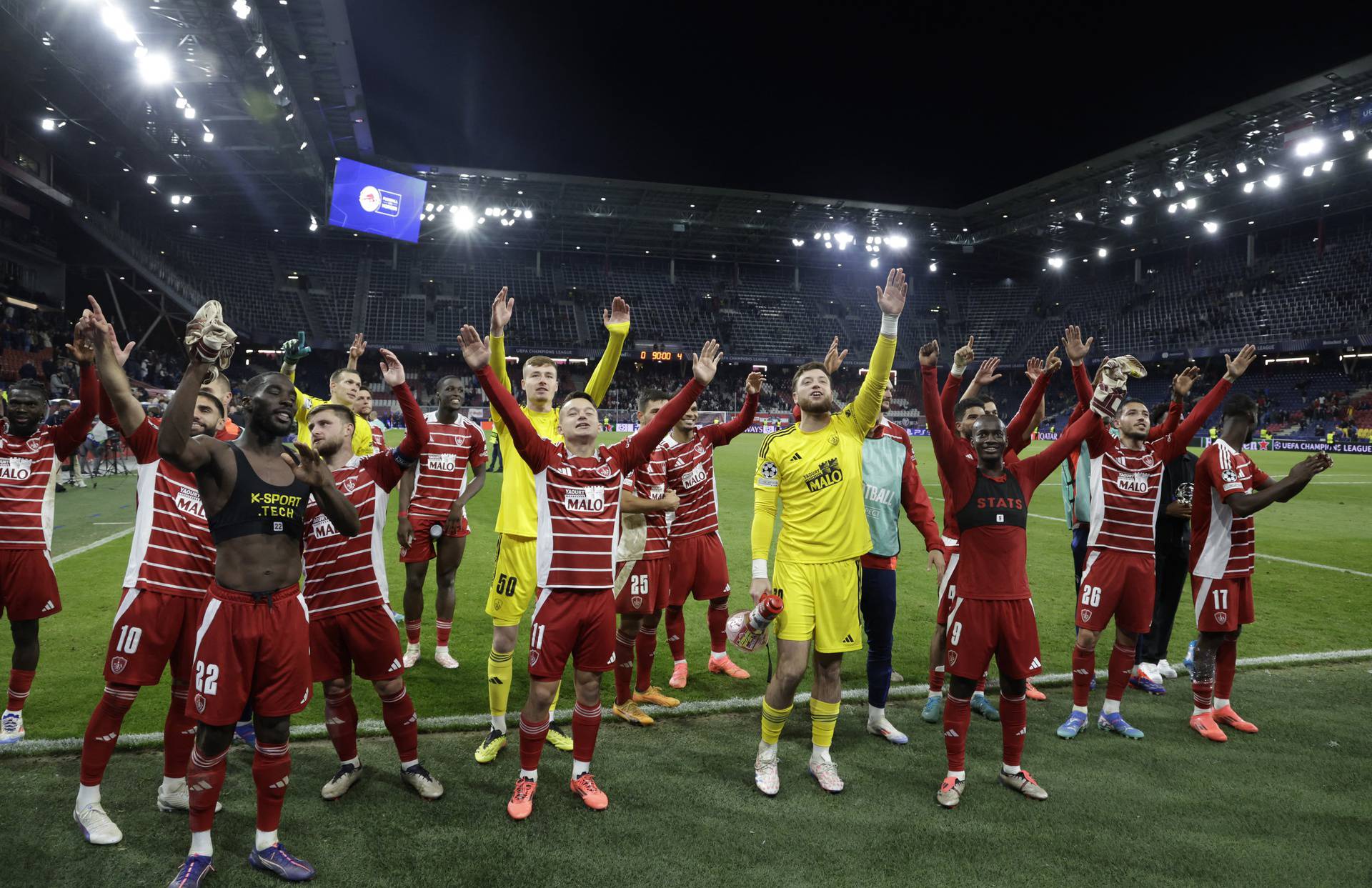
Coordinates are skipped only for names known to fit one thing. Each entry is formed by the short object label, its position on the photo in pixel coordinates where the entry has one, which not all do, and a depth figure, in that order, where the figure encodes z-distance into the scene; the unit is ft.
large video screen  113.39
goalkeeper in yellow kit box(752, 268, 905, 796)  14.24
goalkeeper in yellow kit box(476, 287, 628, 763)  15.74
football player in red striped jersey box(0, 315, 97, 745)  15.34
